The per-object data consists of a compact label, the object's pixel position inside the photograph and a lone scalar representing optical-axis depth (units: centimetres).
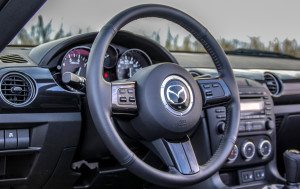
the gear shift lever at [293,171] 216
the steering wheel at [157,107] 136
